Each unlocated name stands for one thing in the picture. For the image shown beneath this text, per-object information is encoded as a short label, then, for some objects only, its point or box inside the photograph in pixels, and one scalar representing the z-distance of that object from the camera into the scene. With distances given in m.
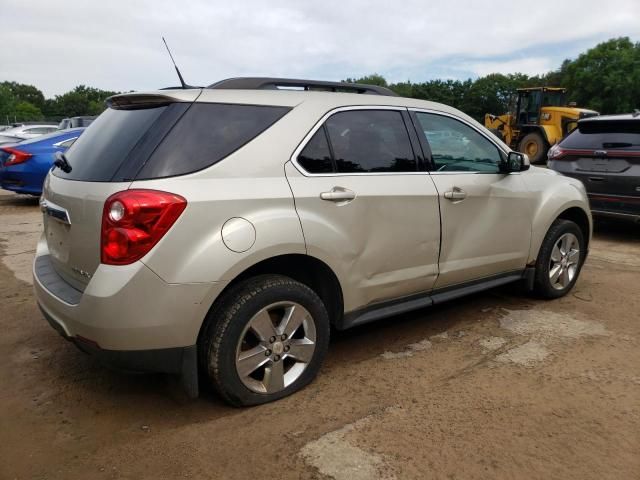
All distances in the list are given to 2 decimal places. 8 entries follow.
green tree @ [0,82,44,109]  106.88
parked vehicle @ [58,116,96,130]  16.41
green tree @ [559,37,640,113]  47.44
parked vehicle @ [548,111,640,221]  6.48
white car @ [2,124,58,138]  15.62
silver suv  2.48
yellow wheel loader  17.23
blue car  8.92
